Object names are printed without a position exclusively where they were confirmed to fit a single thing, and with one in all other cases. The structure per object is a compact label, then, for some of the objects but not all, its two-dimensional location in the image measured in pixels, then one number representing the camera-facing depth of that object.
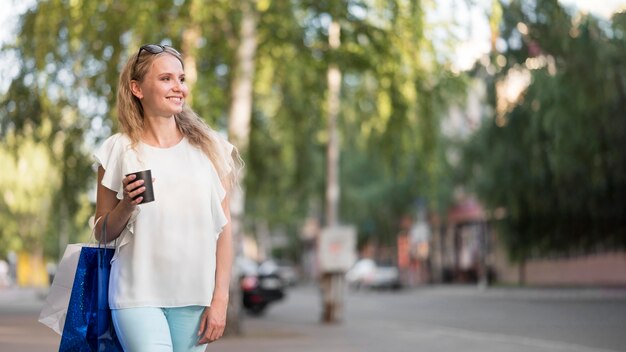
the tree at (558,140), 16.03
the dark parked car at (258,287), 26.23
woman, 3.61
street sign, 20.92
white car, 53.19
